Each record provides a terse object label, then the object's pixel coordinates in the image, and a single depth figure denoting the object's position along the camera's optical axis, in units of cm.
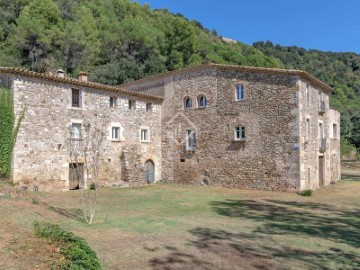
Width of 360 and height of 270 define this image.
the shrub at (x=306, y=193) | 1956
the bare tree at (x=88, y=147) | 2003
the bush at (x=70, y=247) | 639
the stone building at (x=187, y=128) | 1872
